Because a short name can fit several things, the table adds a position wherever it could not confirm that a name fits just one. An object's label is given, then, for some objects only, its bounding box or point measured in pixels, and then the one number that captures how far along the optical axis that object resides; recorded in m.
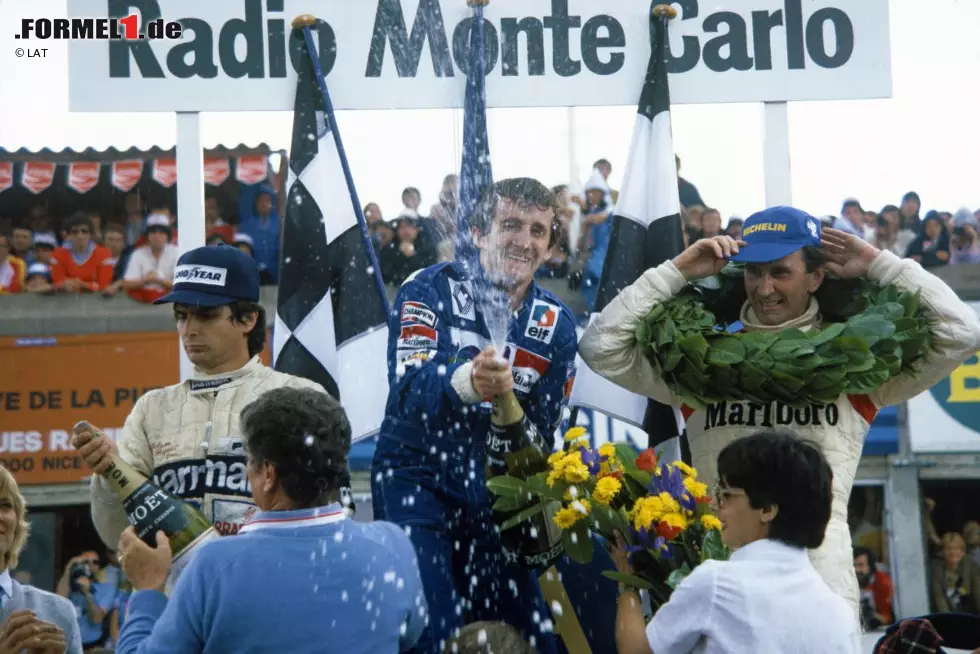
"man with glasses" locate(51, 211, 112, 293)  12.49
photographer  11.06
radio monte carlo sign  6.13
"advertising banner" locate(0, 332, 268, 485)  12.20
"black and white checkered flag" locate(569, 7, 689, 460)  6.19
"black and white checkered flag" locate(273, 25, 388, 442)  6.23
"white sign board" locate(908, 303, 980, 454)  12.42
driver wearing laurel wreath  4.51
